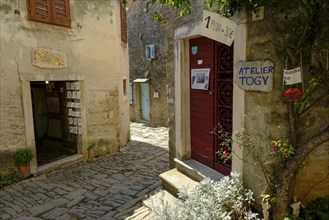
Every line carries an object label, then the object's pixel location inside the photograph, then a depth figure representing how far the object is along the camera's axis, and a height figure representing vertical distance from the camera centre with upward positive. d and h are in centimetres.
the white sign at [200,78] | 398 +1
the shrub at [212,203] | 271 -145
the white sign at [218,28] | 284 +59
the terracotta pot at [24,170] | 585 -206
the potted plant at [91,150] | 736 -205
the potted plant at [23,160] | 574 -177
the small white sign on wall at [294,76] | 251 +1
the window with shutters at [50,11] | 590 +180
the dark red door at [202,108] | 393 -50
